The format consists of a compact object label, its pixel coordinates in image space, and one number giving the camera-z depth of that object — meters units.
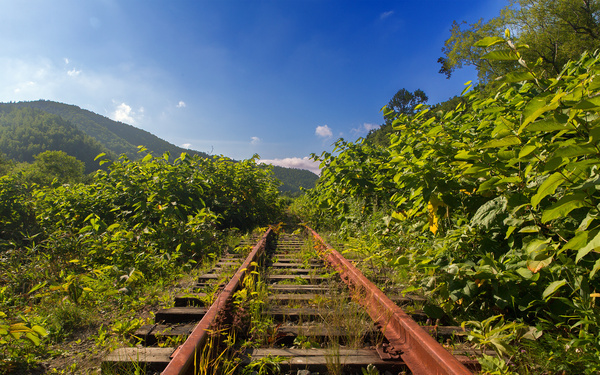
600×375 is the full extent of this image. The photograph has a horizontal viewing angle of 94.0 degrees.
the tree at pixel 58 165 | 60.91
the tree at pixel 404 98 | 61.00
